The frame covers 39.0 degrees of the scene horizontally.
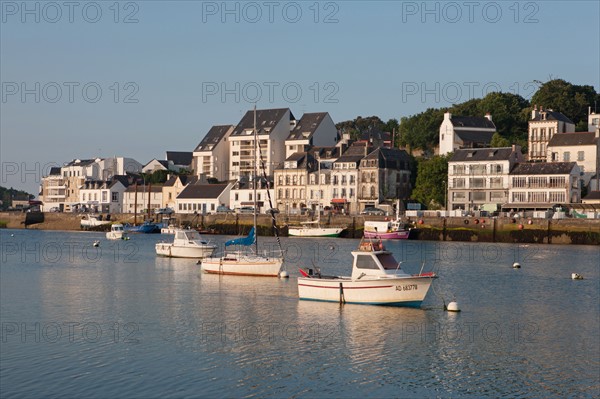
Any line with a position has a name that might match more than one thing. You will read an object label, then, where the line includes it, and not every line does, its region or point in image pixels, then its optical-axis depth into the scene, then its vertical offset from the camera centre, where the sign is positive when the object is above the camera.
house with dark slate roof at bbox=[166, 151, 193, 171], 192.88 +10.33
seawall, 92.00 -2.85
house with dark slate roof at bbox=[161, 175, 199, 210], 153.25 +2.99
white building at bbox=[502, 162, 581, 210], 105.71 +2.42
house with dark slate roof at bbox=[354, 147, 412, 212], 123.36 +3.81
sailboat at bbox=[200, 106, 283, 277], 55.41 -4.07
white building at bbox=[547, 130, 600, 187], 112.31 +7.26
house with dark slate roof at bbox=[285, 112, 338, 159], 144.38 +12.13
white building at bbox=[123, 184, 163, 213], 159.82 +1.00
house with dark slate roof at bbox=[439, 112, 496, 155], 128.80 +11.15
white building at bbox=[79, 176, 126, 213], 165.50 +1.30
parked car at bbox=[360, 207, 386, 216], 116.32 -1.02
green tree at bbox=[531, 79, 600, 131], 136.38 +16.98
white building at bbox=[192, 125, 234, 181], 156.62 +9.01
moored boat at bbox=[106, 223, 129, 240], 109.00 -4.12
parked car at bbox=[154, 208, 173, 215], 142.00 -1.31
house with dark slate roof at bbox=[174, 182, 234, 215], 140.50 +0.91
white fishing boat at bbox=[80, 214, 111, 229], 142.62 -3.04
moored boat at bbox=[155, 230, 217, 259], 72.44 -3.75
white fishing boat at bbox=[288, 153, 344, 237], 108.94 -3.39
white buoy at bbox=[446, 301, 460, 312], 40.88 -4.98
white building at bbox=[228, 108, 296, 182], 148.50 +11.43
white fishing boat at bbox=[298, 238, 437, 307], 40.28 -3.80
